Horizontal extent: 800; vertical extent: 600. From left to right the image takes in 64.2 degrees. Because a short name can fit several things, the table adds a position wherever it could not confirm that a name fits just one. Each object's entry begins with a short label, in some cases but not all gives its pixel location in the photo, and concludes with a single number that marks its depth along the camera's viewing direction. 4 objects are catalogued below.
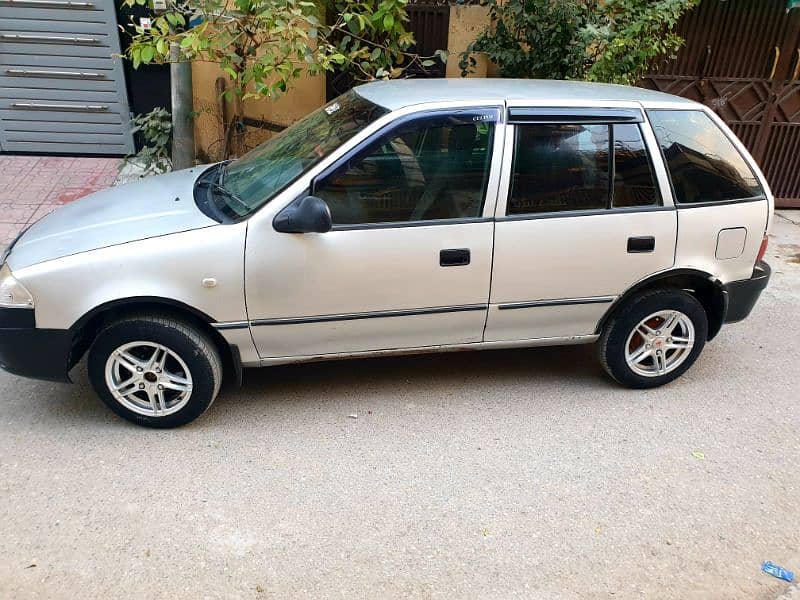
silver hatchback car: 3.16
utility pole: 6.07
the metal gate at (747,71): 7.21
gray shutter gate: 7.26
